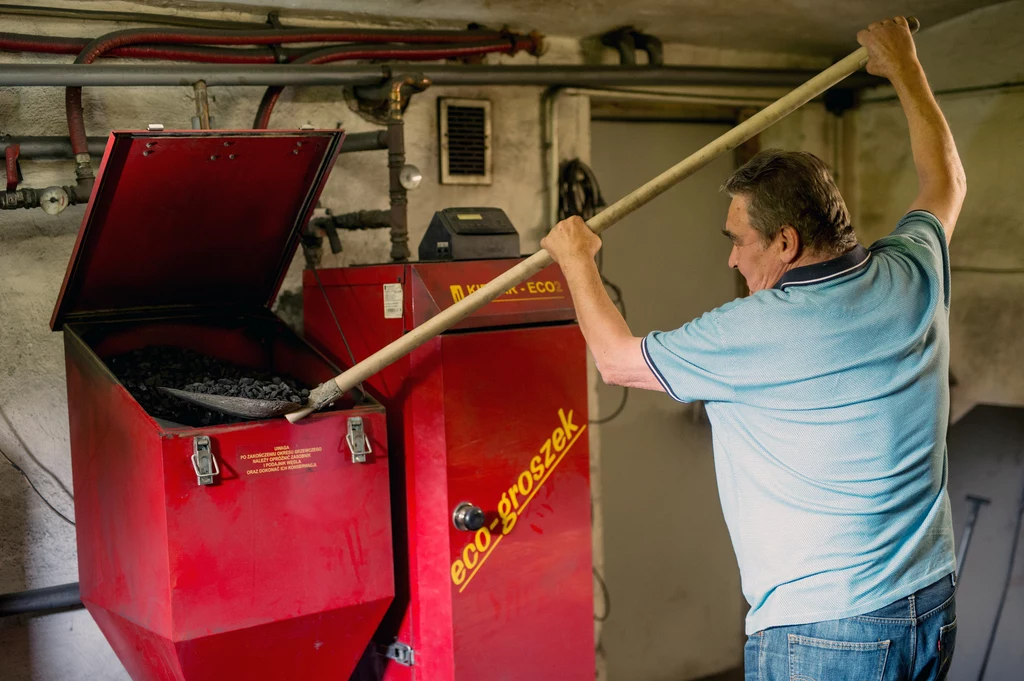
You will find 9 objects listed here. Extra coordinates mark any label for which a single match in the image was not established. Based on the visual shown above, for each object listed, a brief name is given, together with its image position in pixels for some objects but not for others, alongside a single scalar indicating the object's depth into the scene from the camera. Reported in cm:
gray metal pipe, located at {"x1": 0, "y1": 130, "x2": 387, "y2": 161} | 236
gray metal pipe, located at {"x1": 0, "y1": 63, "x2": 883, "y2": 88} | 228
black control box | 242
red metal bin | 200
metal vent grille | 314
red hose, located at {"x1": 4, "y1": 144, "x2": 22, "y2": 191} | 230
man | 155
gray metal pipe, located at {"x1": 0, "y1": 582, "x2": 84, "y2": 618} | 245
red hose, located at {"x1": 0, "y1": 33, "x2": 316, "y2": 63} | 236
